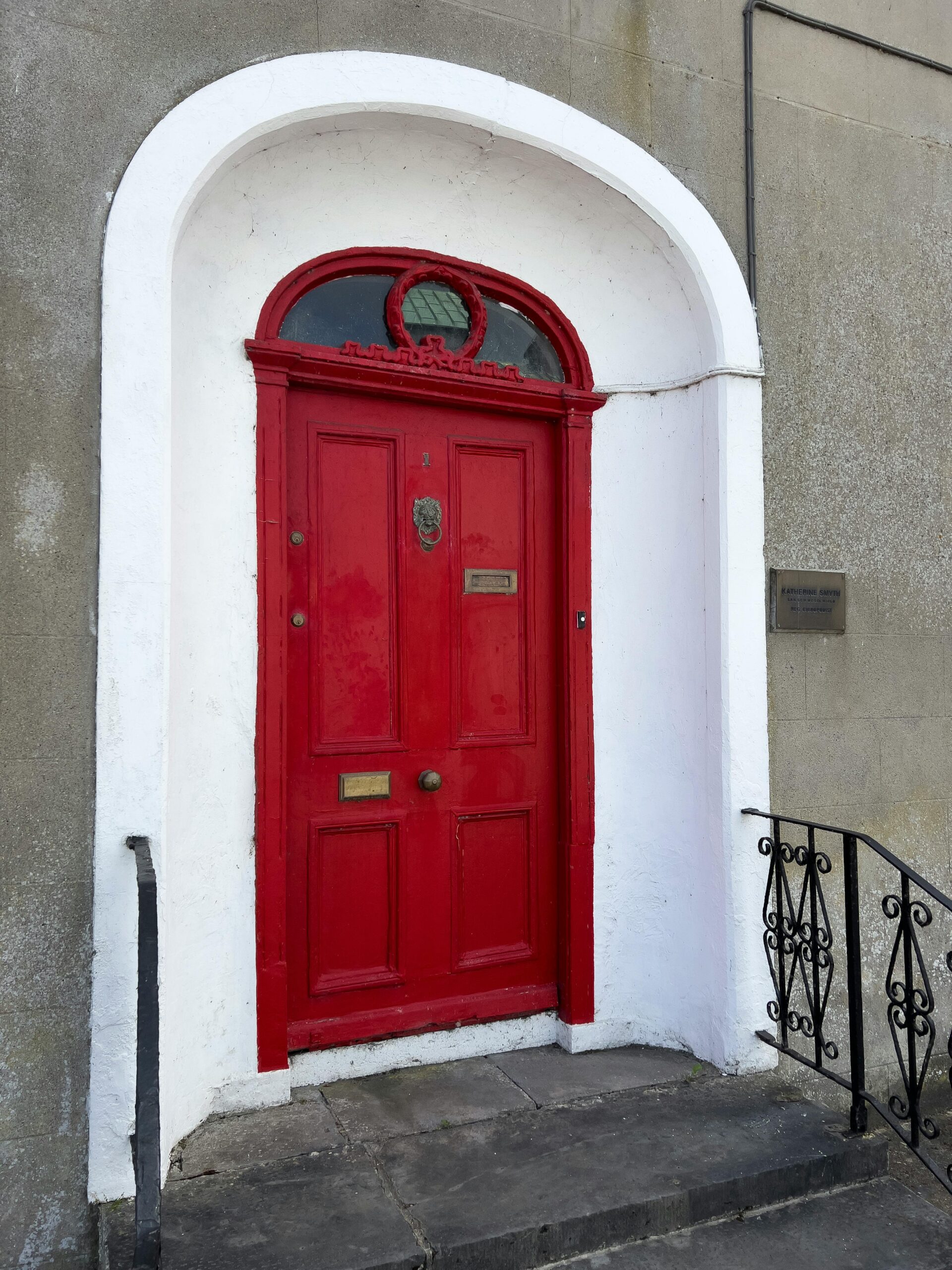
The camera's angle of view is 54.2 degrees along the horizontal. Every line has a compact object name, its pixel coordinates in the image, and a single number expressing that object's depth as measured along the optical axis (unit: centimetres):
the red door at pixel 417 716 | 343
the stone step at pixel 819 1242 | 256
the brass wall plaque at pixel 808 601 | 377
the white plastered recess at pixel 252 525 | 276
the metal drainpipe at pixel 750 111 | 379
